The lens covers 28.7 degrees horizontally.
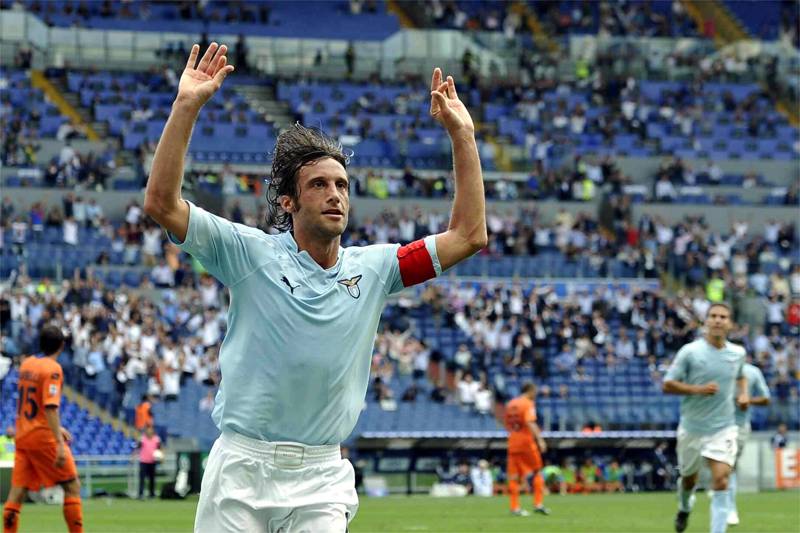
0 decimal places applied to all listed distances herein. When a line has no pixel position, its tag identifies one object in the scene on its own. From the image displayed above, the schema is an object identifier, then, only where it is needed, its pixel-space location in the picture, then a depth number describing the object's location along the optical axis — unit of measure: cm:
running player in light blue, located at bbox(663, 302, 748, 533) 1581
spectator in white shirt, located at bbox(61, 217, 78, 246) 3862
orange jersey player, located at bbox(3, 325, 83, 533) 1371
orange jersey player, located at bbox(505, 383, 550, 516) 2505
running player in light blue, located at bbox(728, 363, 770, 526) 2033
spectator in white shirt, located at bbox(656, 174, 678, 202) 4678
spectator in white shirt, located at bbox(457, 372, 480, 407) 3603
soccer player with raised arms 580
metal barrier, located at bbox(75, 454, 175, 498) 2967
